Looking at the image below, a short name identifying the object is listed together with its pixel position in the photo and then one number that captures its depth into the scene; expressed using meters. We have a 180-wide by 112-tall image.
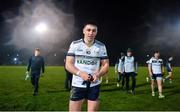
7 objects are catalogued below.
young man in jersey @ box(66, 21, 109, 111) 2.28
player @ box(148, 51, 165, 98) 6.43
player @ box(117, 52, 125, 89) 7.66
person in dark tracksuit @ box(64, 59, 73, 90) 7.57
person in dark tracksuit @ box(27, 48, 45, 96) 6.74
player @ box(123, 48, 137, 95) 7.26
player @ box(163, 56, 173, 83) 10.53
